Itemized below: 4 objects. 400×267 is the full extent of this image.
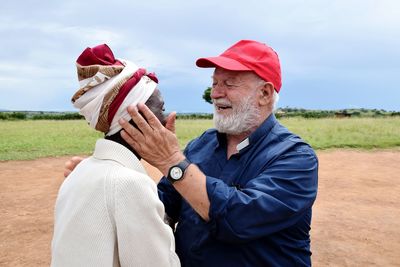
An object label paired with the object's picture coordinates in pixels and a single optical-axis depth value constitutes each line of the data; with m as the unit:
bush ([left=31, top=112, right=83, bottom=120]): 42.03
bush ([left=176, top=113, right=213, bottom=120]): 42.81
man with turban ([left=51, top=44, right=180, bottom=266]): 1.59
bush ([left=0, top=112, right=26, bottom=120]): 38.00
